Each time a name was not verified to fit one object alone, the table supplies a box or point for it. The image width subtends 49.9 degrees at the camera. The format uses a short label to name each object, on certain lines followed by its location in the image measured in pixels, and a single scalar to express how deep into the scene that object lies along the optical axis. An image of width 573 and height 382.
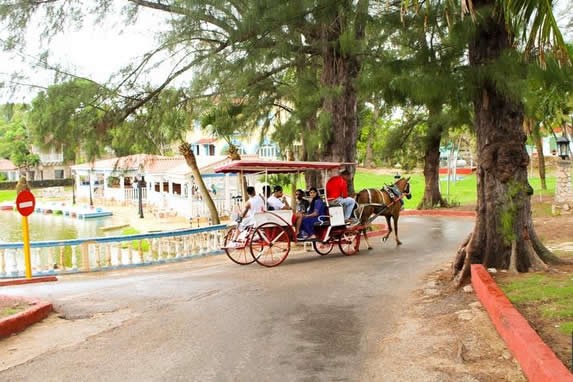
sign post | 12.49
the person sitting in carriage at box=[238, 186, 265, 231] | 12.86
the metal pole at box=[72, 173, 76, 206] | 56.14
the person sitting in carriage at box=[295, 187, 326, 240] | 13.53
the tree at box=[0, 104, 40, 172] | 72.36
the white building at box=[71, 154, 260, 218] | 35.50
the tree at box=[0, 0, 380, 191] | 10.97
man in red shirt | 14.30
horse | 15.59
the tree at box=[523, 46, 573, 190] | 8.16
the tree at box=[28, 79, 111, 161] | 13.41
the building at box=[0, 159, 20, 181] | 83.12
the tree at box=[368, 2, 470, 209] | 8.48
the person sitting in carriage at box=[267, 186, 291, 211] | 13.58
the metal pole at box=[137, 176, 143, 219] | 40.67
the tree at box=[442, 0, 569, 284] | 9.05
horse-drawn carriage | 12.75
